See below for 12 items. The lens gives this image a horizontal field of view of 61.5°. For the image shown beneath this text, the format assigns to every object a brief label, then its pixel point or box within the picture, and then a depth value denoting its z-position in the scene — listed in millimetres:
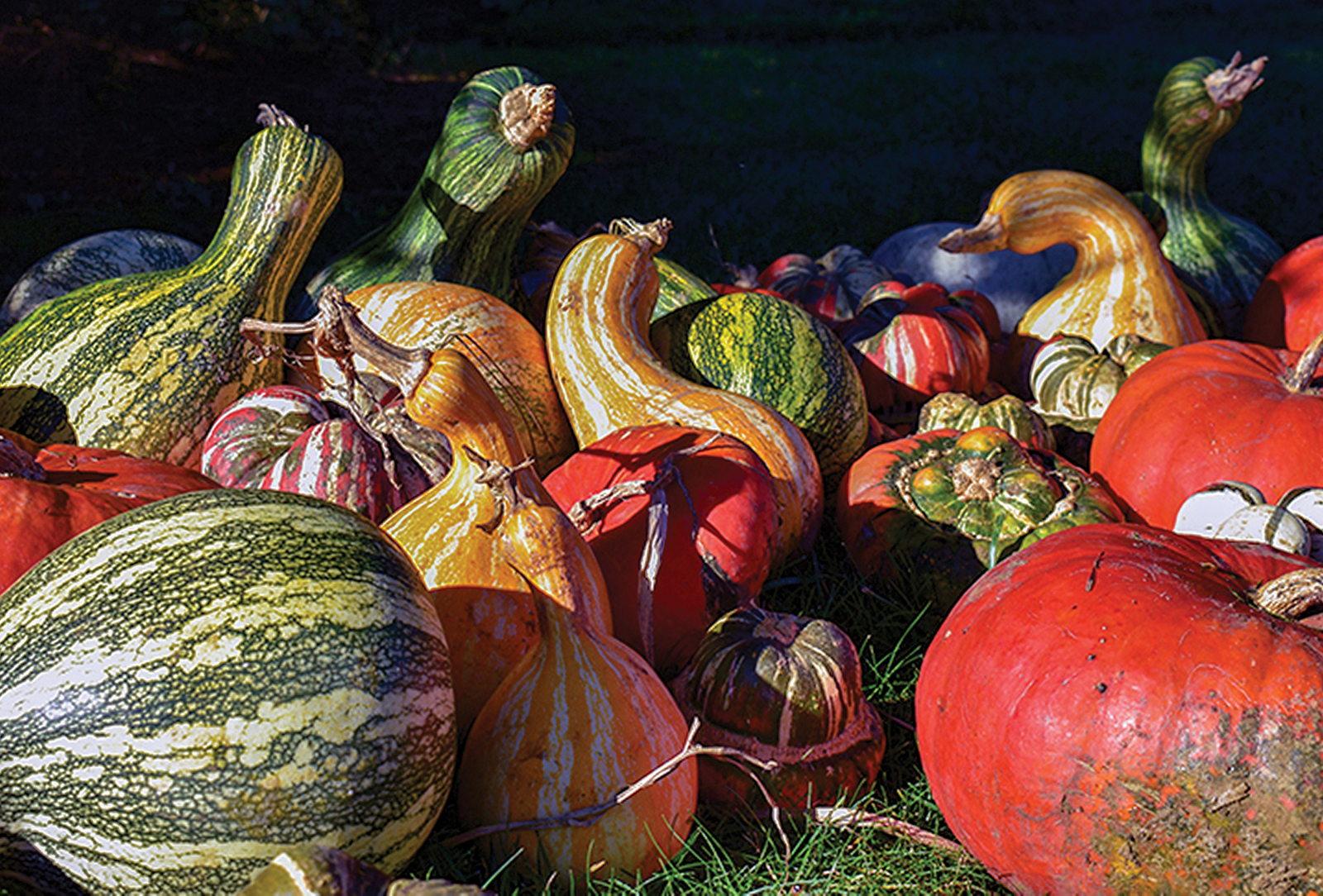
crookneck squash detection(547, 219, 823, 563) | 3129
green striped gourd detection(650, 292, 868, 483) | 3482
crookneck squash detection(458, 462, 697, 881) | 1963
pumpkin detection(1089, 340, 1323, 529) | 2996
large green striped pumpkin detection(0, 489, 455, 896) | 1635
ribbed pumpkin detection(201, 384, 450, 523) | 2717
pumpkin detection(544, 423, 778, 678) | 2631
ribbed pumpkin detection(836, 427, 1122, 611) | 3010
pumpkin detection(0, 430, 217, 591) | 2178
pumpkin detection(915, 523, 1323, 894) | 1759
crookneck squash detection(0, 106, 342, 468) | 3145
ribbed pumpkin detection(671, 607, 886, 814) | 2264
